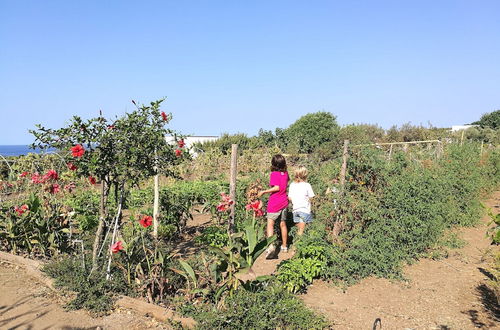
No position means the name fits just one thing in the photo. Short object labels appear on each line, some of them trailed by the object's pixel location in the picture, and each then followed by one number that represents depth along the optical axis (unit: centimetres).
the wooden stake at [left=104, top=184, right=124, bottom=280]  406
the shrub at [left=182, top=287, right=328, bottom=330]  314
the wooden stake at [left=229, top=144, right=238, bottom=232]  538
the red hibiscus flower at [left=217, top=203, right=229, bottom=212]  447
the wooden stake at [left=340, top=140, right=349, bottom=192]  539
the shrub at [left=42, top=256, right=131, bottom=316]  379
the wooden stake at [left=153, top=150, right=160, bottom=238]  440
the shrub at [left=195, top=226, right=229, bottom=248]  538
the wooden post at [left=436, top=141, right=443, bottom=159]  1076
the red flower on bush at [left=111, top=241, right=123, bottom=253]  377
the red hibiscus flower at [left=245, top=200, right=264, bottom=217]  471
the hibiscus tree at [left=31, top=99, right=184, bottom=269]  402
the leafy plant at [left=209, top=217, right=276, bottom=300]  360
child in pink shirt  545
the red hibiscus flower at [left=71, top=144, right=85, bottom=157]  388
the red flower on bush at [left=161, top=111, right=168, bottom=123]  431
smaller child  562
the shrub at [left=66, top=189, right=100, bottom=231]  603
